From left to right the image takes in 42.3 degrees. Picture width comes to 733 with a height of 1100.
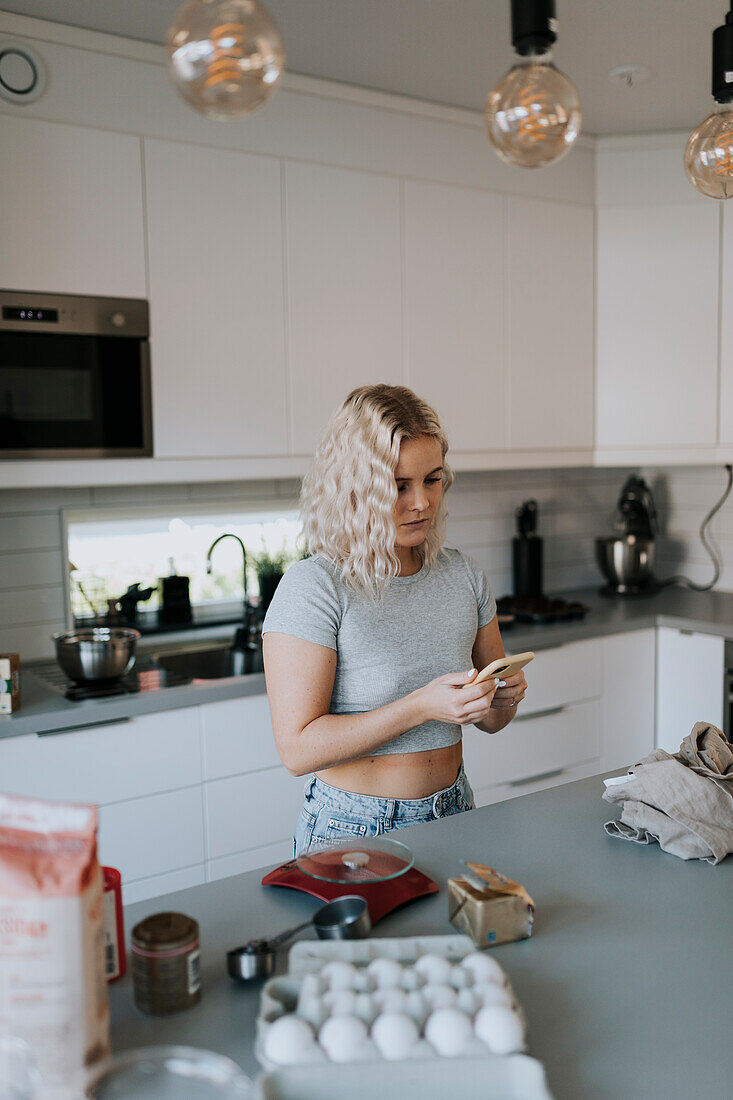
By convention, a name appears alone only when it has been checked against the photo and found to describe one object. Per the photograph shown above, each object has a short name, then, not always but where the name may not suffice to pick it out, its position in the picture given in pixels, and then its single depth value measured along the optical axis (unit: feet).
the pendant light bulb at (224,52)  3.05
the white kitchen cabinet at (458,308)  10.18
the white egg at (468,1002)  2.91
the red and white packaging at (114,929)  3.40
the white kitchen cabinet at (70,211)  7.77
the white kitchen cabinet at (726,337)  11.10
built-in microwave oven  7.82
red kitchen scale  4.02
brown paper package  3.80
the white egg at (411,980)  3.03
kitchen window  9.57
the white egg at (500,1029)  2.76
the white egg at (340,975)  3.05
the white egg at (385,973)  3.04
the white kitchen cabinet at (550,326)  11.04
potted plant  10.28
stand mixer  12.51
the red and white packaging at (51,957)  2.55
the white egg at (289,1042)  2.74
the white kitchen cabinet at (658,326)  11.28
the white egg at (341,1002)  2.88
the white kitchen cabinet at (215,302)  8.55
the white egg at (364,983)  3.04
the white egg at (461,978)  3.06
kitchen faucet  9.73
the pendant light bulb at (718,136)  4.66
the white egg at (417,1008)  2.87
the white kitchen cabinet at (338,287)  9.36
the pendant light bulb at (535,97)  3.74
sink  9.70
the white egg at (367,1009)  2.88
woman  5.10
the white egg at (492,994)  2.93
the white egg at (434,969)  3.07
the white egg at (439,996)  2.91
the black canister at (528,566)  12.21
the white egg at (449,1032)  2.73
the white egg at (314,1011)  2.88
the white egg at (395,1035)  2.72
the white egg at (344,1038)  2.72
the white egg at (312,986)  2.99
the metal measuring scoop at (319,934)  3.52
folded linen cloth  4.68
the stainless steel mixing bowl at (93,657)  7.90
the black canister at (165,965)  3.31
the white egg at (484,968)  3.09
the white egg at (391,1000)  2.89
